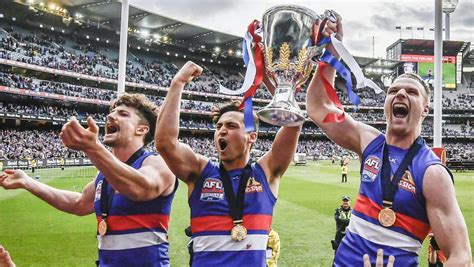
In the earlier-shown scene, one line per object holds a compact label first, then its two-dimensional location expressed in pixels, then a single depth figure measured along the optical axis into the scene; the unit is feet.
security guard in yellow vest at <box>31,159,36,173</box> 105.29
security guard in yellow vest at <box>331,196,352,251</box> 30.09
